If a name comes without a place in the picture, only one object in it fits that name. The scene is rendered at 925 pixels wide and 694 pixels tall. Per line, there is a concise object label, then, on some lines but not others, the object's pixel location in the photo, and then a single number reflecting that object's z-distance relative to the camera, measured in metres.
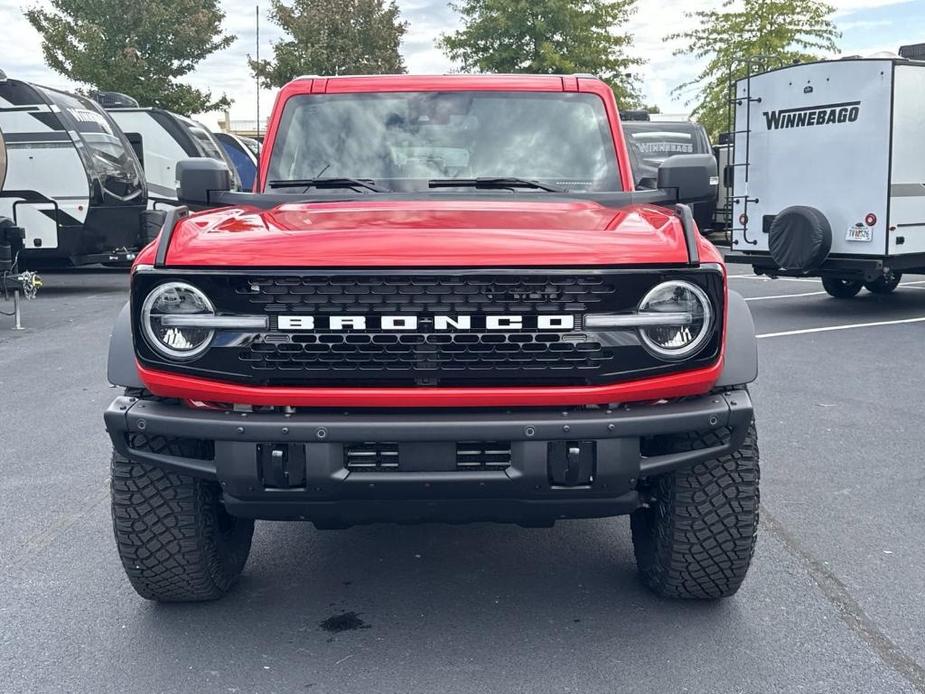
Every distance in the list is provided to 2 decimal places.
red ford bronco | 3.26
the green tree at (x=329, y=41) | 35.72
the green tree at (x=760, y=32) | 31.83
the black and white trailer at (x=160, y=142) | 19.62
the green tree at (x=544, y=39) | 35.34
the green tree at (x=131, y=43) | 30.50
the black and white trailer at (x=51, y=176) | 15.45
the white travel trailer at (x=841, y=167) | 12.02
